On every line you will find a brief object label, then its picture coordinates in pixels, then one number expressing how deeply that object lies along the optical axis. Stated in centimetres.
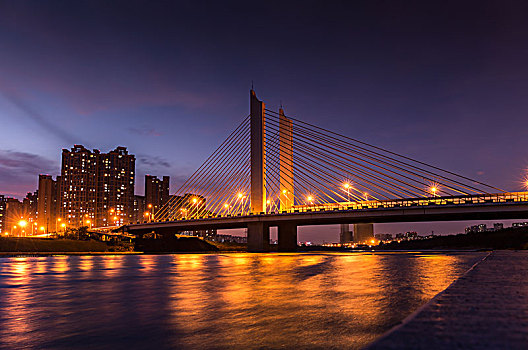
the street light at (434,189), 5677
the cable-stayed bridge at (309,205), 5405
